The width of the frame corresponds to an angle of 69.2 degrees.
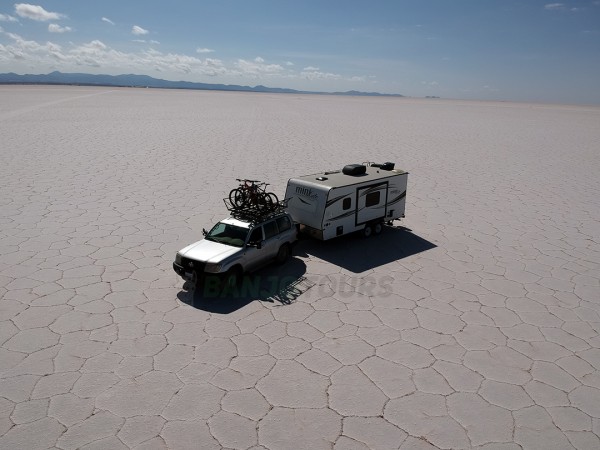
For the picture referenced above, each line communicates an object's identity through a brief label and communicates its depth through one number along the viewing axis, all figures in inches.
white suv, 427.5
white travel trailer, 522.3
